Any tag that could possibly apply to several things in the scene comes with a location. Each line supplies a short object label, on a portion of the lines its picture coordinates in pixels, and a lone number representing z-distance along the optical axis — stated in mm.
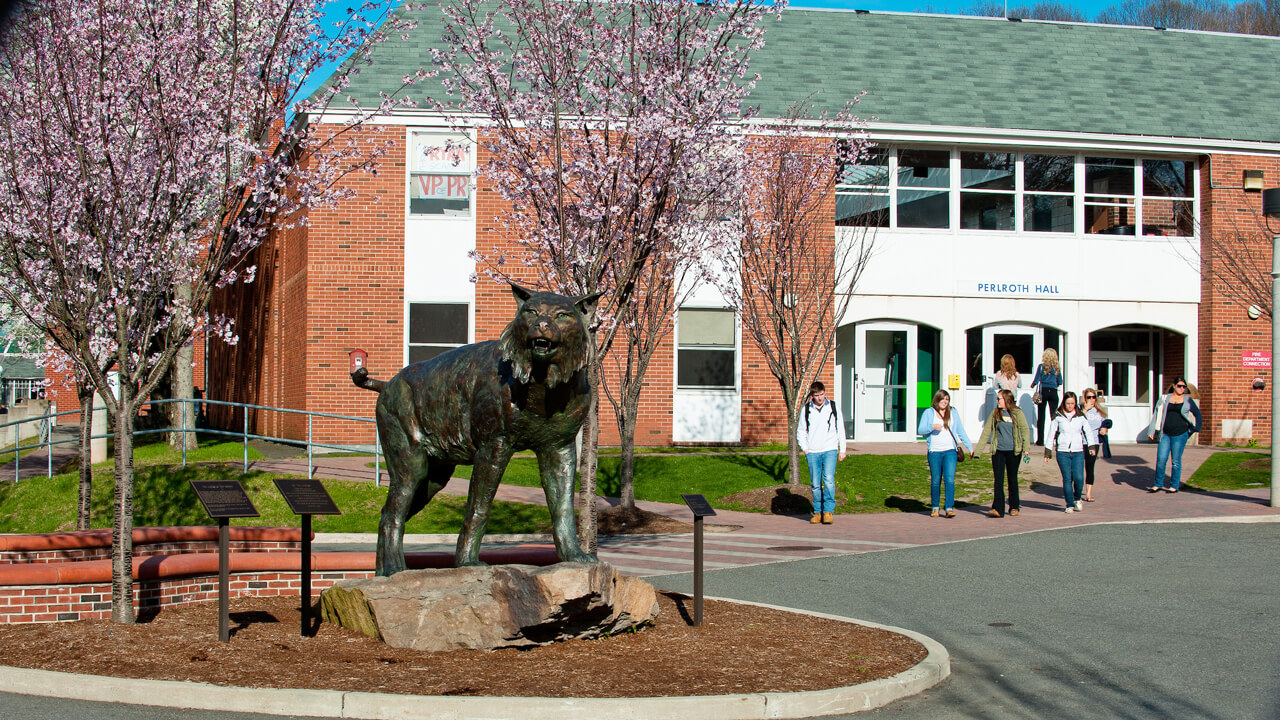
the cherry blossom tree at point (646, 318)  15148
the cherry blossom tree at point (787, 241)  17984
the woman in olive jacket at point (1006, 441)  16359
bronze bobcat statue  7133
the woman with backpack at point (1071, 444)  16734
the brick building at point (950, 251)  23125
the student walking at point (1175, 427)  18203
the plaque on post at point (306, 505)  7652
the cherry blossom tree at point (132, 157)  8672
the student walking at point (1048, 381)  22547
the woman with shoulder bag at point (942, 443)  16453
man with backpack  15609
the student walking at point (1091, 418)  18047
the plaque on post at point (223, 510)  7340
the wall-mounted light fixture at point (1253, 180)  24781
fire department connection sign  25812
